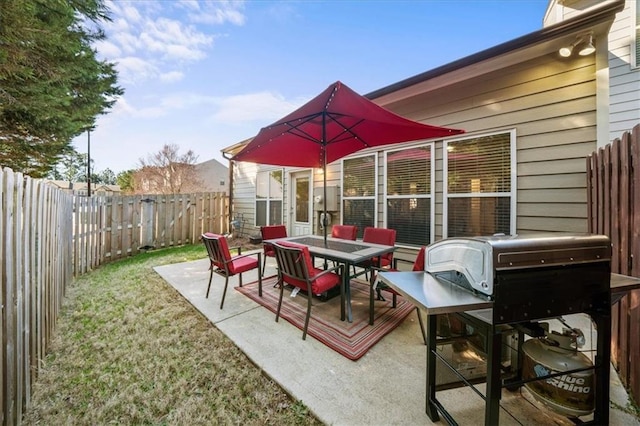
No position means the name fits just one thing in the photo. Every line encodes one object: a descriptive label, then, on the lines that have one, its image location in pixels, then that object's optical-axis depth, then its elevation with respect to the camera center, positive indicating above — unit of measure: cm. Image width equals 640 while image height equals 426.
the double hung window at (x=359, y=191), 502 +47
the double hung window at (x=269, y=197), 746 +47
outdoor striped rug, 239 -126
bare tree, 1562 +260
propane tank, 135 -91
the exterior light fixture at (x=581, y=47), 277 +199
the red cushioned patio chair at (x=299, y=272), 251 -66
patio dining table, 275 -49
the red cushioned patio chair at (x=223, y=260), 312 -67
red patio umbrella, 249 +112
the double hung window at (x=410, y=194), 427 +36
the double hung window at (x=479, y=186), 352 +43
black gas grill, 115 -38
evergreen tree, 313 +221
